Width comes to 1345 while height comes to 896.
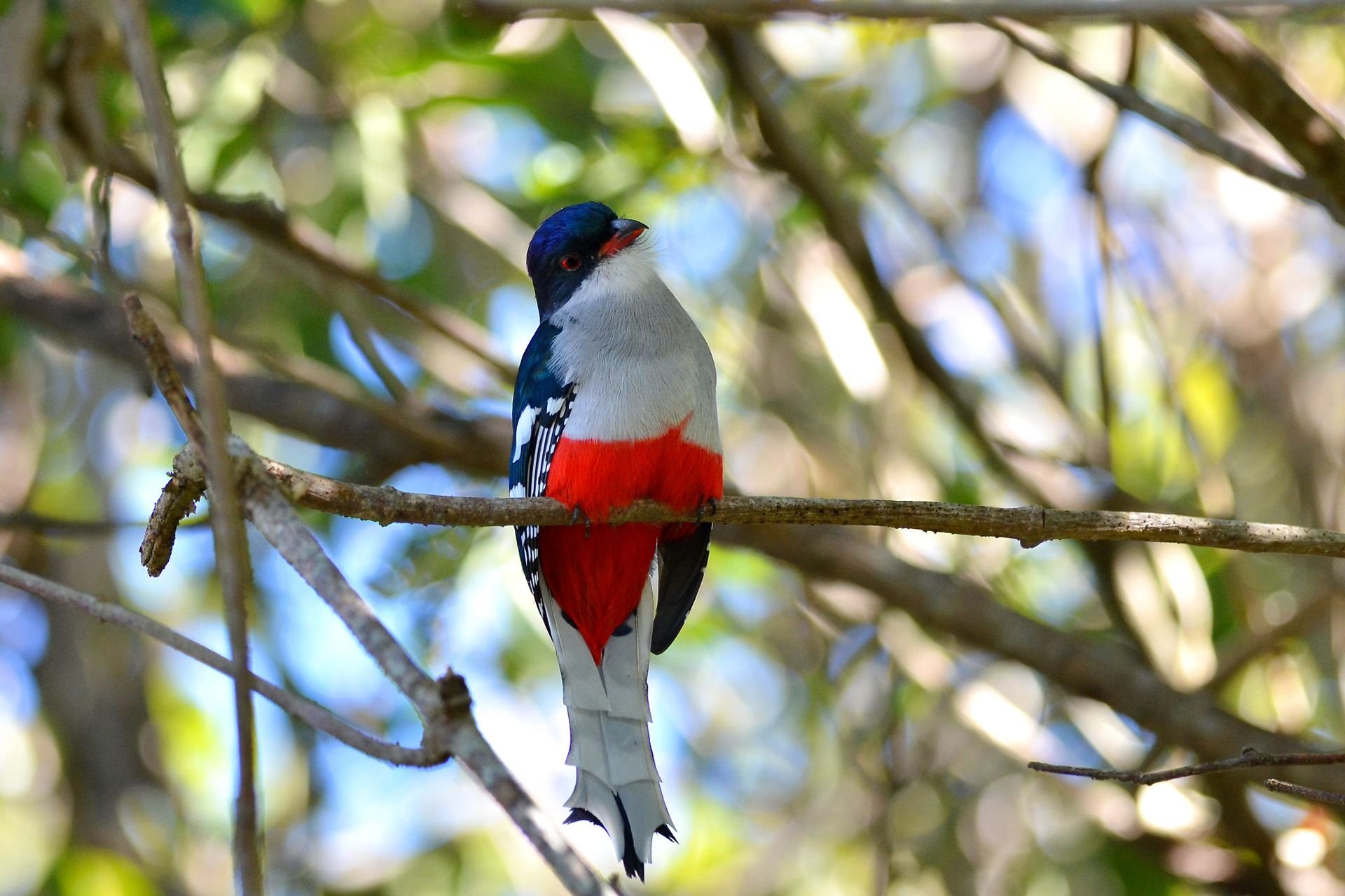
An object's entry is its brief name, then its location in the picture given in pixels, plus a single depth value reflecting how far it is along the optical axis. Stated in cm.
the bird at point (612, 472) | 675
